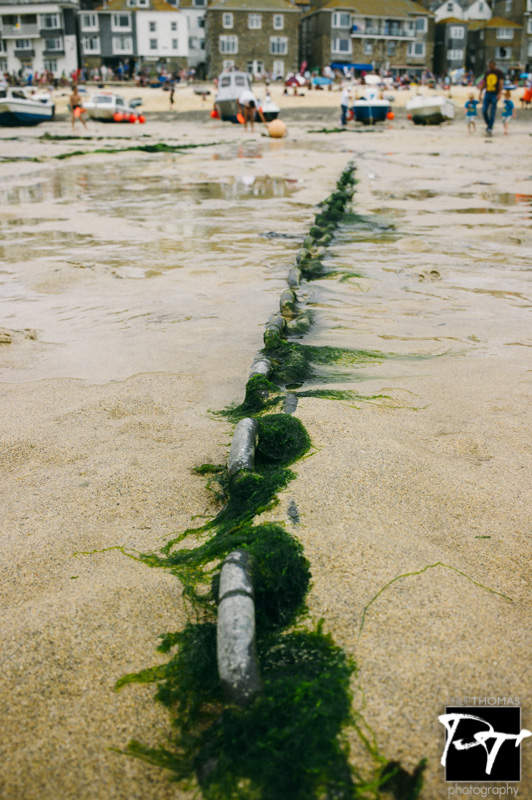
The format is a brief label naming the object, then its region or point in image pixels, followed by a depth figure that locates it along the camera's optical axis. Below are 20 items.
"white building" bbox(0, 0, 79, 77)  61.09
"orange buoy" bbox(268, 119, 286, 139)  23.27
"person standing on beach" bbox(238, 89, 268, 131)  27.20
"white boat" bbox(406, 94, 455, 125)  29.91
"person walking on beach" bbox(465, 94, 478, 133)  24.80
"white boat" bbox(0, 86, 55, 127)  29.61
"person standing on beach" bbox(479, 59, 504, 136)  19.92
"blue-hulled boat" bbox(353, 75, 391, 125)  31.11
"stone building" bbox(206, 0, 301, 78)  60.53
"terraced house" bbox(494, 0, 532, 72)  71.06
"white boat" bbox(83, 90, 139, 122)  32.62
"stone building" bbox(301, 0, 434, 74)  64.19
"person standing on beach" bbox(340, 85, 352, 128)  30.15
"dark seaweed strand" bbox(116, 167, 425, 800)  1.40
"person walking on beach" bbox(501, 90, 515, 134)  23.73
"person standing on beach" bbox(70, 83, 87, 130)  28.22
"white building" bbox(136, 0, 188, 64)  62.97
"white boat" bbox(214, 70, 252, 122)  31.09
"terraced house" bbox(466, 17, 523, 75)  71.62
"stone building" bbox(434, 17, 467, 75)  72.19
